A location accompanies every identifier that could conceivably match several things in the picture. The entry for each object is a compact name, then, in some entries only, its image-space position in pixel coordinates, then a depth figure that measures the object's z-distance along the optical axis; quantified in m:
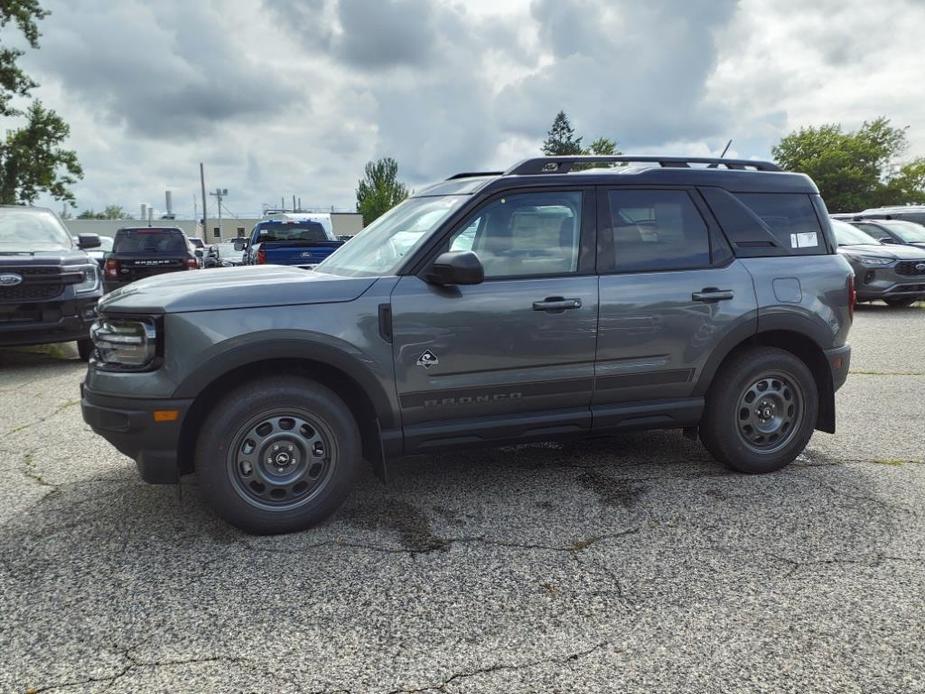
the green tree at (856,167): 53.34
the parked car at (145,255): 15.67
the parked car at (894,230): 14.70
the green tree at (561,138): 78.19
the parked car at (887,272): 13.03
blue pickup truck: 12.61
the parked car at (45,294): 7.97
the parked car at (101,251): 19.64
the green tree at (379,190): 65.22
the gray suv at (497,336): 3.63
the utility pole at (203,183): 67.07
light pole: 76.38
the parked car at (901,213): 18.31
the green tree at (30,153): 26.86
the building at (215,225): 78.12
